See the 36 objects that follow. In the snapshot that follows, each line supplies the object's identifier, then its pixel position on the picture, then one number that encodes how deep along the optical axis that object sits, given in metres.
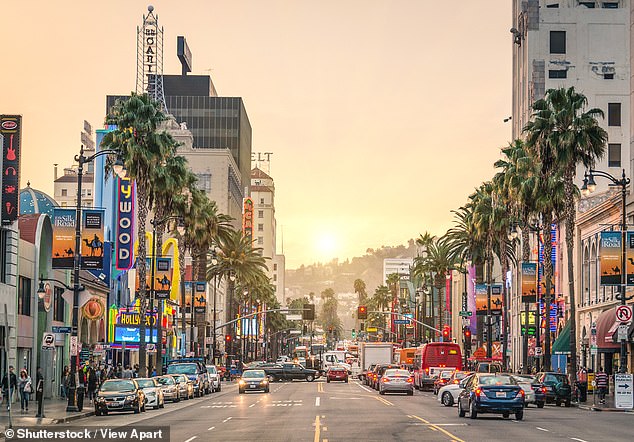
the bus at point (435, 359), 76.44
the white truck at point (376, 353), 101.94
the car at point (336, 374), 97.94
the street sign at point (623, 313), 49.72
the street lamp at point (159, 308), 66.94
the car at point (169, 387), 56.83
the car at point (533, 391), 51.84
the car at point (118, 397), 43.66
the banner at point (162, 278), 68.06
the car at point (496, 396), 39.38
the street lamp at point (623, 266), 51.16
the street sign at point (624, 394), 49.19
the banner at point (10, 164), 49.53
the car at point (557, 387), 53.94
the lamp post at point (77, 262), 46.00
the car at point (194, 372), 65.62
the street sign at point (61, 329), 47.59
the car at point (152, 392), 49.38
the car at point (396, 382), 66.12
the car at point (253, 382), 68.56
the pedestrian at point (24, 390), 44.59
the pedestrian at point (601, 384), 52.50
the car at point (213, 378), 74.00
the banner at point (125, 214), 79.94
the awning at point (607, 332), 64.75
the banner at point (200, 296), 90.44
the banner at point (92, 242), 51.56
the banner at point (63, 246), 49.88
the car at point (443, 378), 64.19
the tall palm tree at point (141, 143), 61.78
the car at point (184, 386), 60.22
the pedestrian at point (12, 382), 48.34
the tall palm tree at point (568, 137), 59.97
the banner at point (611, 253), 52.97
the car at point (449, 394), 50.34
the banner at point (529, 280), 67.75
